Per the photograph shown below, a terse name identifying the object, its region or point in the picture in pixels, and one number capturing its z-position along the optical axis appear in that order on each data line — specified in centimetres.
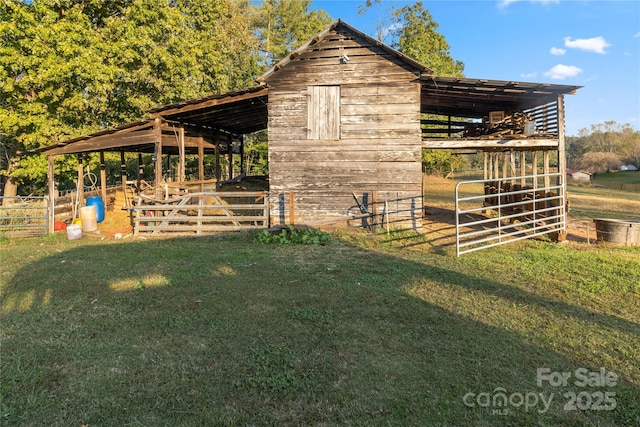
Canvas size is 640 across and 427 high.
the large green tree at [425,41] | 3284
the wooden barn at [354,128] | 1063
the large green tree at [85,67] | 1556
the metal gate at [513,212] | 909
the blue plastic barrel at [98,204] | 1411
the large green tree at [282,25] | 3431
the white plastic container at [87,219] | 1172
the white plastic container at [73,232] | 1070
